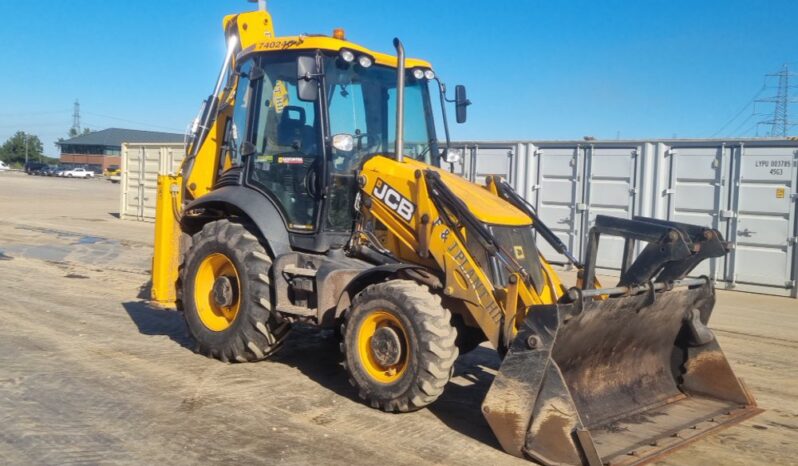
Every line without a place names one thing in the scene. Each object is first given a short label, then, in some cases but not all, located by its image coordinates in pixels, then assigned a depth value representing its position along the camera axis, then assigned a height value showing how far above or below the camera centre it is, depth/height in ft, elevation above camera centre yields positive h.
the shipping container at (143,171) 72.23 +1.04
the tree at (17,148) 310.65 +11.35
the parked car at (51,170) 219.80 +2.24
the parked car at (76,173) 216.74 +1.71
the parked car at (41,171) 223.51 +1.92
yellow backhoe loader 16.51 -1.98
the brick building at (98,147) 282.15 +12.38
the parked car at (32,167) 227.40 +3.07
